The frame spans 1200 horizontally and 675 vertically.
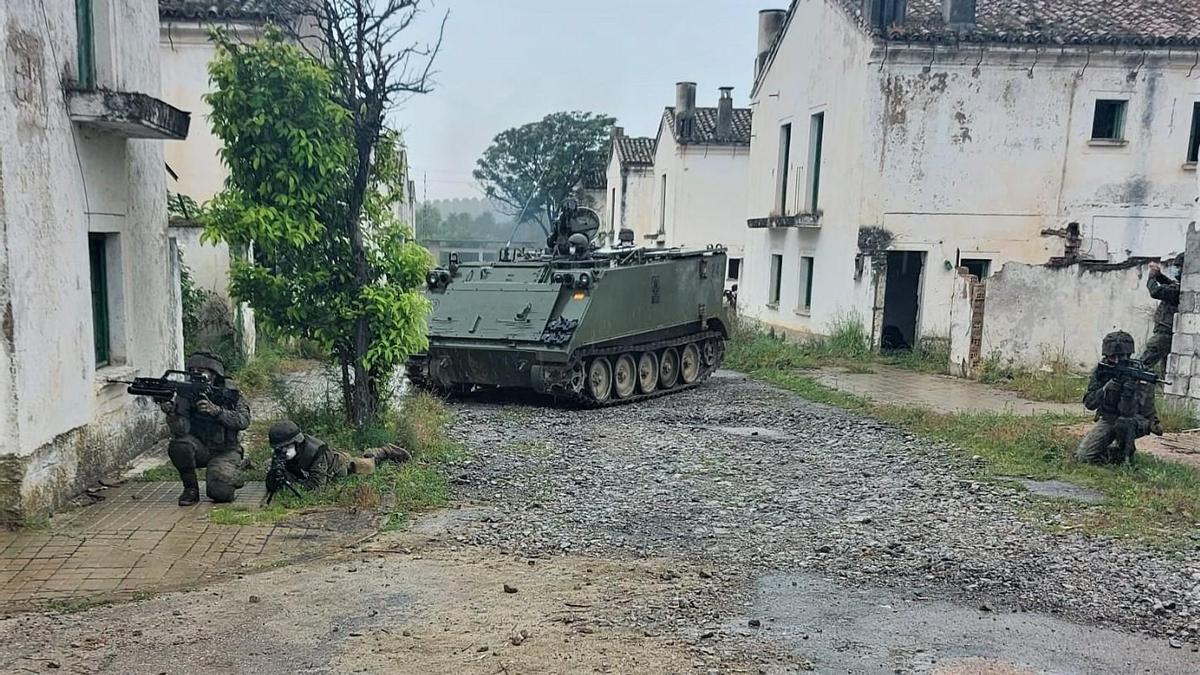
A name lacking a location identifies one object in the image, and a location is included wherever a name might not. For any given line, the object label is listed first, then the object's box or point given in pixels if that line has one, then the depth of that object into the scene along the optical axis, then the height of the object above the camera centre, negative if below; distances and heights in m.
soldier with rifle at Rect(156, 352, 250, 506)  6.50 -1.65
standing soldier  10.09 -0.87
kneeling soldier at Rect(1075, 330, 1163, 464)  7.73 -1.45
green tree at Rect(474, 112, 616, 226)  44.84 +2.89
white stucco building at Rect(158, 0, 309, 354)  13.10 +1.69
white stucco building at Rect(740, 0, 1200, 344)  15.97 +1.68
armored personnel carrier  11.28 -1.42
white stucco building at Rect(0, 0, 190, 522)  5.66 -0.30
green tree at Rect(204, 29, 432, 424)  7.22 -0.09
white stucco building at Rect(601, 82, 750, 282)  28.94 +1.48
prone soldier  6.57 -1.88
